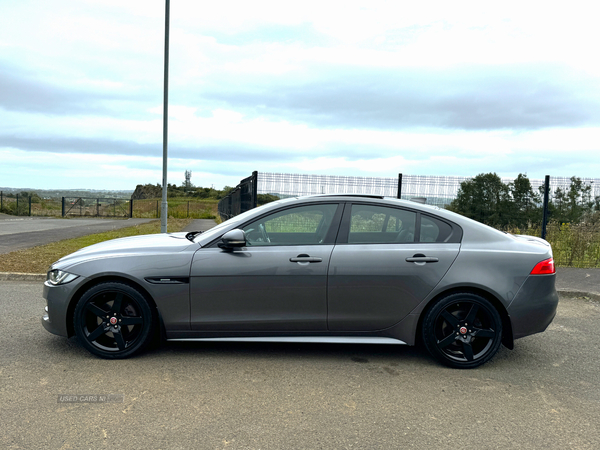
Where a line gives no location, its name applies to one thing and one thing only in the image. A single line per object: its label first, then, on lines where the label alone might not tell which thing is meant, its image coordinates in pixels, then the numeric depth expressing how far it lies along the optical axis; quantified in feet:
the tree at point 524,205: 37.86
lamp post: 43.01
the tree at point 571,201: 38.52
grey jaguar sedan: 14.02
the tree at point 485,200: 37.27
